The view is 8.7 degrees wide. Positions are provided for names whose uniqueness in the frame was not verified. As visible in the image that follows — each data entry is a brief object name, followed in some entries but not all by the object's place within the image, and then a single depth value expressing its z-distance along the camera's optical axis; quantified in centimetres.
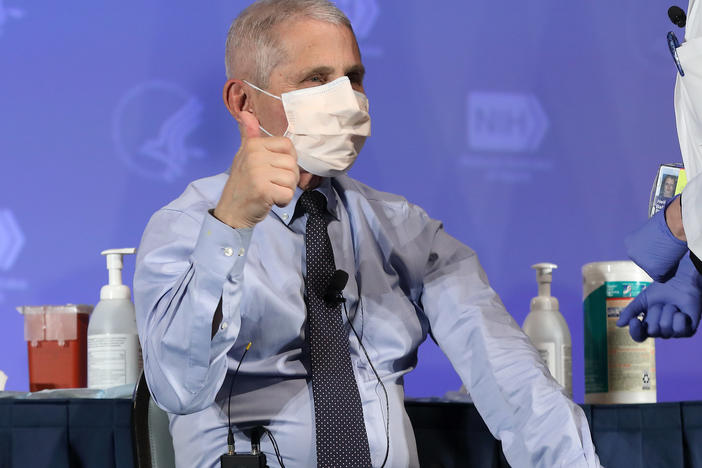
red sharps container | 724
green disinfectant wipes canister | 716
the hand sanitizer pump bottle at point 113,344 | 715
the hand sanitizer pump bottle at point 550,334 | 720
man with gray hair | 676
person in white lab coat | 692
